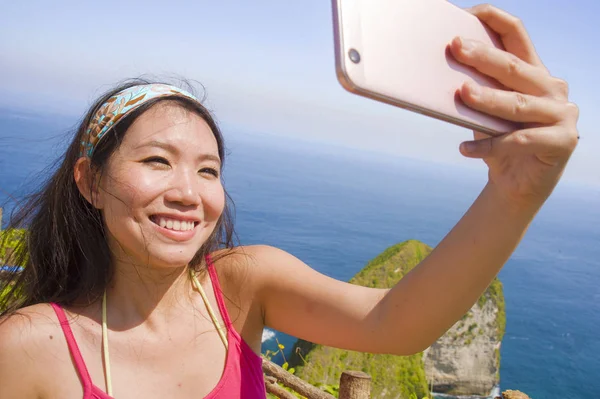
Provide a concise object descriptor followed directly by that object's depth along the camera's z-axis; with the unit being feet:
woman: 2.30
